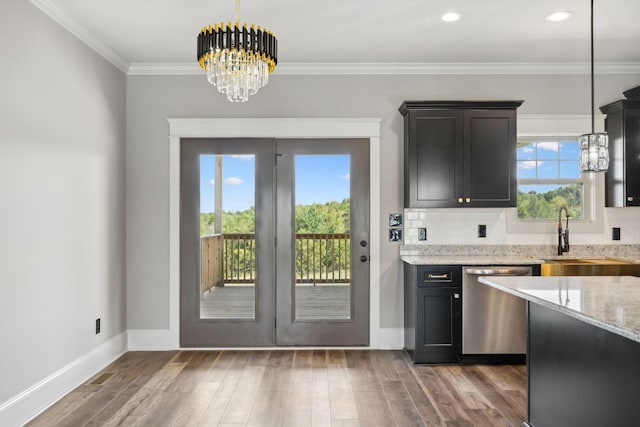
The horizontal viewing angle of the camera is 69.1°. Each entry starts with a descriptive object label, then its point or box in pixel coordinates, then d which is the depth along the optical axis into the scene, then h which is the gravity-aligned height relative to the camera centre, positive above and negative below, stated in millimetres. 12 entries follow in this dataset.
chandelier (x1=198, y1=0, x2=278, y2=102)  2545 +885
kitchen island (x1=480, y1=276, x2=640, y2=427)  1903 -643
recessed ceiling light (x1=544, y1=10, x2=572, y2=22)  3457 +1507
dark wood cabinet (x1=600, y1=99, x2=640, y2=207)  4285 +588
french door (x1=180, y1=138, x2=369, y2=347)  4582 -259
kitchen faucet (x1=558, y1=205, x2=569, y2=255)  4500 -210
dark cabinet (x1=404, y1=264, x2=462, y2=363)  4070 -879
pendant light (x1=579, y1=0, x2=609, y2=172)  2496 +345
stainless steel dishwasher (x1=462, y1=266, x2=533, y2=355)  4039 -889
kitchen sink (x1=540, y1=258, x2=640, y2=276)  4059 -470
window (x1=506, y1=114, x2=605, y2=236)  4602 +386
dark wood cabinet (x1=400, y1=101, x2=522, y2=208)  4293 +586
